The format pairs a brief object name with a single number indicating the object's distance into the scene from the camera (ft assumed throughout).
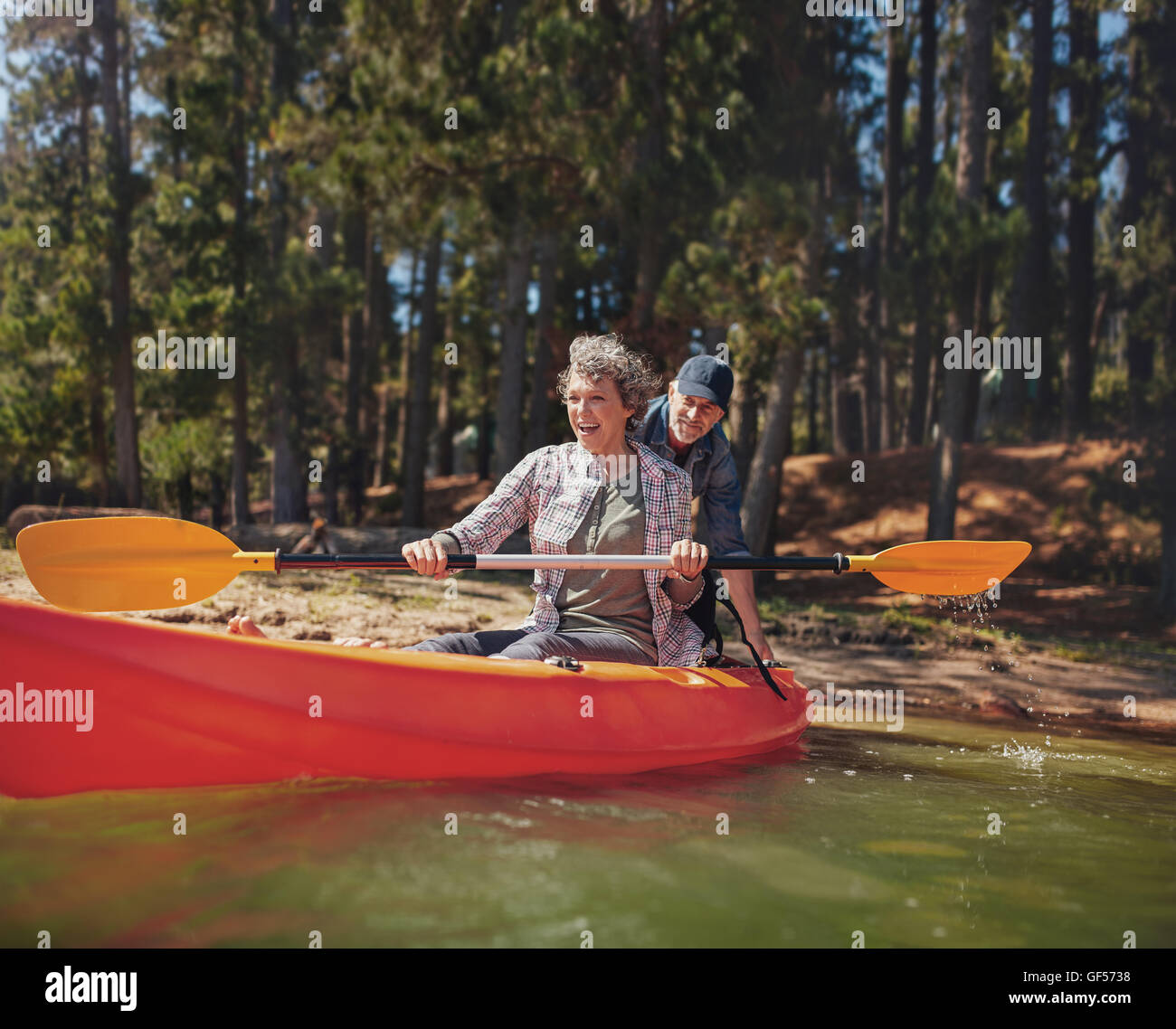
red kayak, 10.74
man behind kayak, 13.65
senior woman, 12.75
